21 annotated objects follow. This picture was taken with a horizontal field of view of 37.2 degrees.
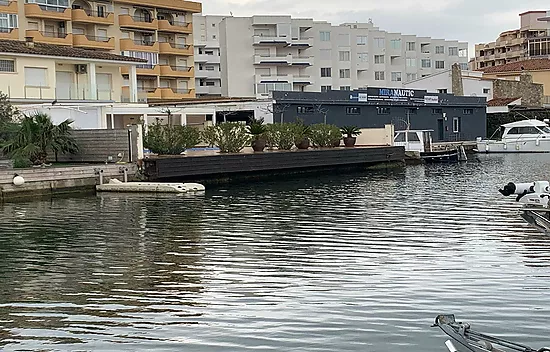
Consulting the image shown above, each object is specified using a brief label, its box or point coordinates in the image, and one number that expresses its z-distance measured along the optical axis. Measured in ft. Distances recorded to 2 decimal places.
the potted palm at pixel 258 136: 140.15
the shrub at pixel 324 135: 155.94
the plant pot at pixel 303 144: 150.51
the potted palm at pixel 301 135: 148.77
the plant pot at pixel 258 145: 139.95
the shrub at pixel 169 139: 126.82
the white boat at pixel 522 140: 208.64
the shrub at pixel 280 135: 144.46
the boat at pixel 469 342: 24.20
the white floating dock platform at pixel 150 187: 104.68
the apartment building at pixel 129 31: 216.33
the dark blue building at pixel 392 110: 187.62
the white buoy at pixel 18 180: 99.81
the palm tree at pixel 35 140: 112.16
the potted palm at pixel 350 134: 163.65
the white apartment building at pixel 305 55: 310.86
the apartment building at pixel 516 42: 442.50
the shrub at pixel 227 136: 133.49
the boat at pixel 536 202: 28.09
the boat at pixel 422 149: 179.42
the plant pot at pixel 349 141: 163.53
